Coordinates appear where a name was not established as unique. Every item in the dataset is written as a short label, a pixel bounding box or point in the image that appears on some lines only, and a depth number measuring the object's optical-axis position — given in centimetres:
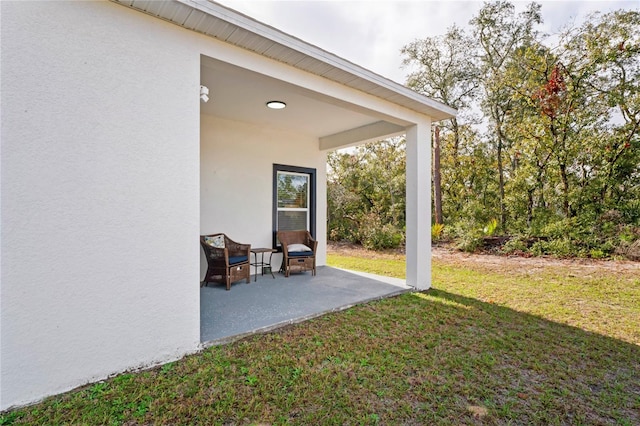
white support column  498
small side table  563
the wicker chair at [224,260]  484
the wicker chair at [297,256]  582
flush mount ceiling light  473
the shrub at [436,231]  1058
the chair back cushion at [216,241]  521
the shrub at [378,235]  1020
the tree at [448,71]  1243
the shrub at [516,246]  874
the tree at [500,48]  1121
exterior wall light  323
